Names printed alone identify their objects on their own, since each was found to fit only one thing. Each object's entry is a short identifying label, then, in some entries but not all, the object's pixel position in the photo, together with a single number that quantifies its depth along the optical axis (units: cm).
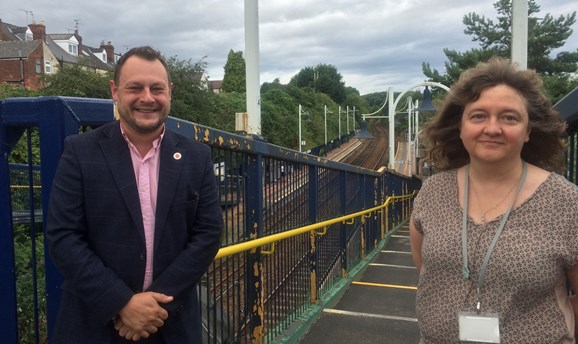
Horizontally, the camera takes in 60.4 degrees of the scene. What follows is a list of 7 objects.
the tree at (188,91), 2332
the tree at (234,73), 5622
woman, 172
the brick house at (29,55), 3997
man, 164
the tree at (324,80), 9050
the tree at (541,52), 2553
